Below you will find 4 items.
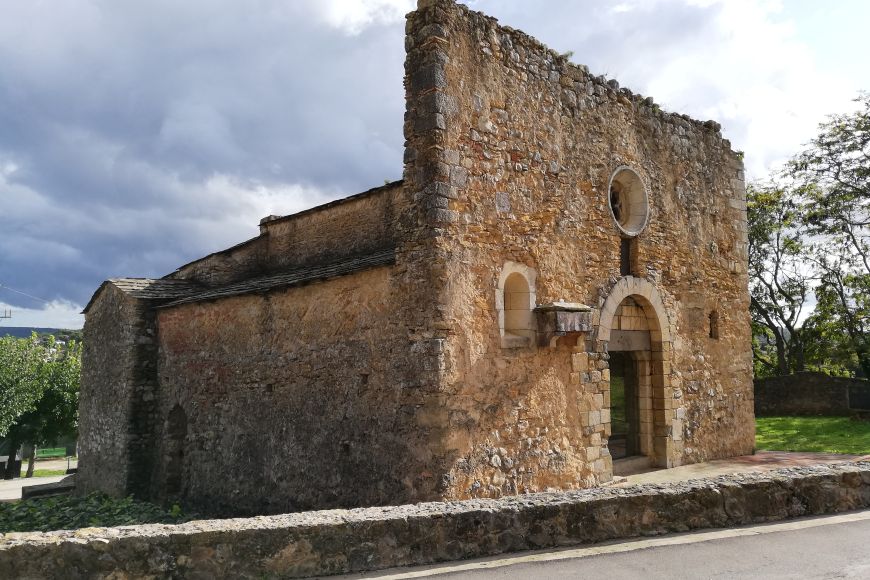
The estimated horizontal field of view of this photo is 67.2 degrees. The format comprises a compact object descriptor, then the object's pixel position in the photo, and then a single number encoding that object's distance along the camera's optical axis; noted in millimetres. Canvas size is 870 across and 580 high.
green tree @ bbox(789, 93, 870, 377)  22500
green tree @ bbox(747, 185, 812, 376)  26062
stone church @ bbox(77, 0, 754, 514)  7879
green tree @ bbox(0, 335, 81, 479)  26828
